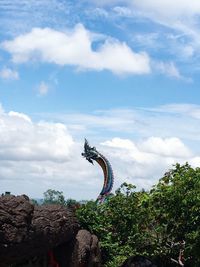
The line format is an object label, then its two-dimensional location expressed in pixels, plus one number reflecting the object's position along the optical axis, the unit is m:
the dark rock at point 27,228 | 15.81
